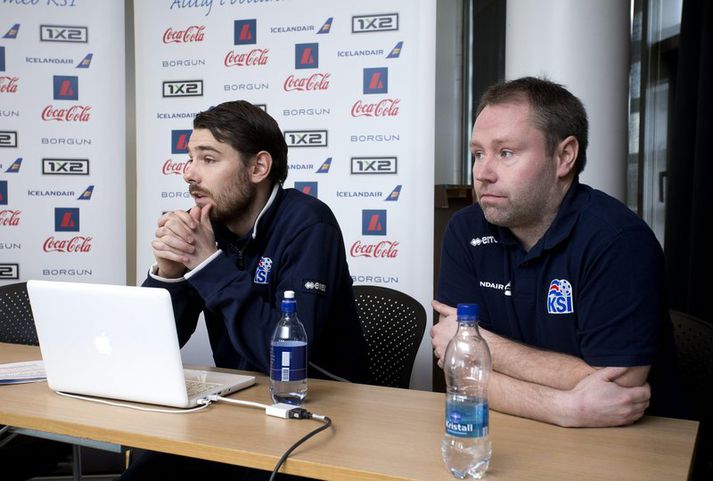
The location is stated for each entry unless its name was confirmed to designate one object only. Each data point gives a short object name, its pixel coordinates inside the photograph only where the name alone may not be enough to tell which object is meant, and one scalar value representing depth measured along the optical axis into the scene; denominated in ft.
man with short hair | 4.66
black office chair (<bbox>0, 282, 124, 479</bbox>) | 6.75
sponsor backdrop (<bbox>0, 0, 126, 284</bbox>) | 12.21
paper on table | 5.63
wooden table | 3.71
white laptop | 4.57
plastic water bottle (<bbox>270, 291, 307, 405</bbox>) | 4.85
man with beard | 5.71
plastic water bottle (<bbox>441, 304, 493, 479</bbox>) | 3.59
